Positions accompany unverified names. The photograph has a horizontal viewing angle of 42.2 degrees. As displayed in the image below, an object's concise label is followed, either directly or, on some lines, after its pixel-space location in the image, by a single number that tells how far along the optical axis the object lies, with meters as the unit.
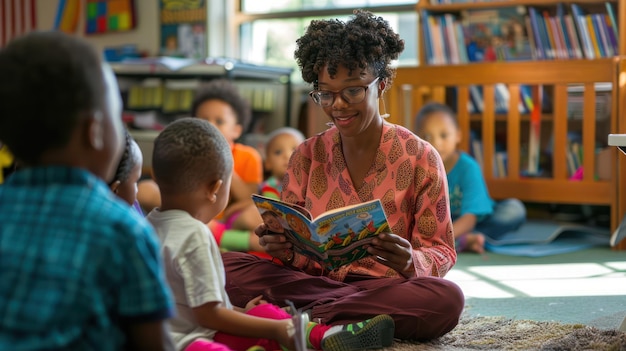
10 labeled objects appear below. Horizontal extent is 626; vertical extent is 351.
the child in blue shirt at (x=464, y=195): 3.24
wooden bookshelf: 3.33
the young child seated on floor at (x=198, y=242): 1.40
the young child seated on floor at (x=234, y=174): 2.97
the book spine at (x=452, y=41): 4.00
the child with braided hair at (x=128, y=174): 1.59
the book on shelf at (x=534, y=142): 3.86
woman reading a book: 1.77
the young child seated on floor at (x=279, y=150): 3.53
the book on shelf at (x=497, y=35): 3.97
